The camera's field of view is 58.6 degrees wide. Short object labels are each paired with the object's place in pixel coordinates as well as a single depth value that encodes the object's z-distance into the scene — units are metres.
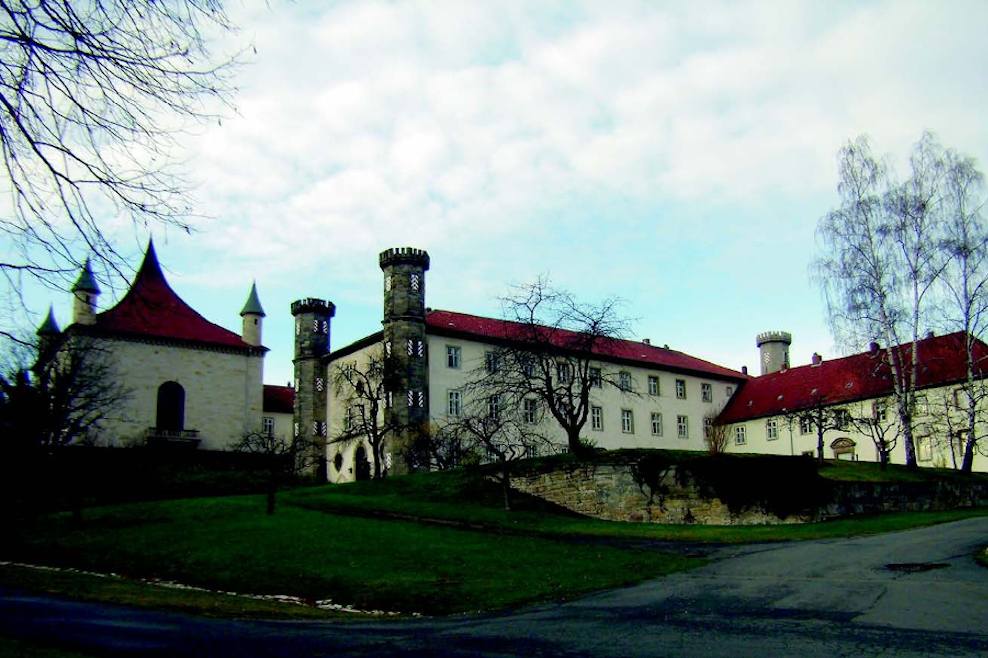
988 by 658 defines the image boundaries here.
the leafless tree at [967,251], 40.16
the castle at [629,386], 53.44
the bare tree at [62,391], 31.59
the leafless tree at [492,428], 38.94
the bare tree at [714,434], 62.83
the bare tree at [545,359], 39.16
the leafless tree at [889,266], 40.44
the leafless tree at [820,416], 44.67
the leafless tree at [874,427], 55.20
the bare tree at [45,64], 7.20
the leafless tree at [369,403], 50.02
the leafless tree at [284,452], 49.16
